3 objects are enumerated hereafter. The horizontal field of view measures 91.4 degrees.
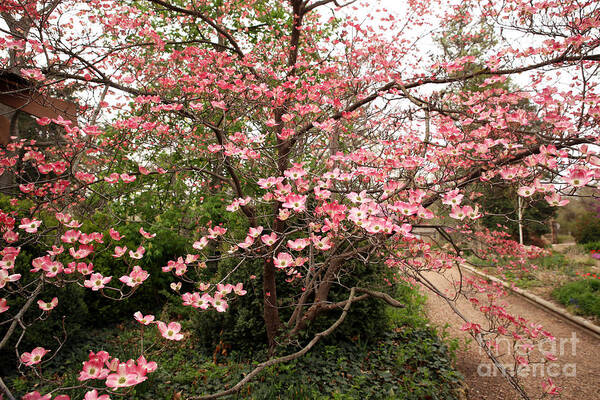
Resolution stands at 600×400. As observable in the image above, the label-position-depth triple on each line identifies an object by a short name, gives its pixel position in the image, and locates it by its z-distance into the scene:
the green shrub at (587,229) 9.70
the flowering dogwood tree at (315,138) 1.63
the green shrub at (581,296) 5.12
